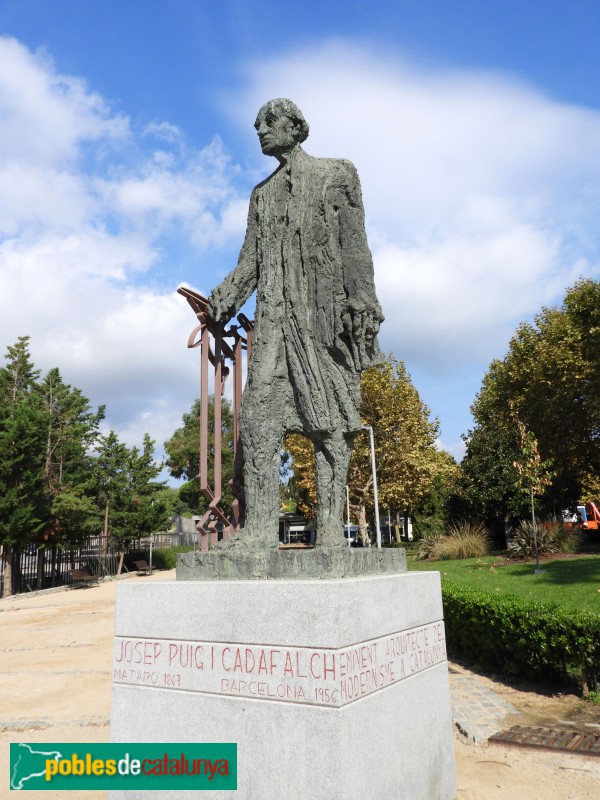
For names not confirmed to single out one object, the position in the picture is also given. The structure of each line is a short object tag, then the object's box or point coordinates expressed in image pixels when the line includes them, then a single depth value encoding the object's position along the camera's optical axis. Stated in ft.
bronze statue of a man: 13.38
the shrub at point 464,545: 69.26
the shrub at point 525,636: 23.08
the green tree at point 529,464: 57.77
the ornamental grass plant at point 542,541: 63.10
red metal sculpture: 14.87
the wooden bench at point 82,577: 74.71
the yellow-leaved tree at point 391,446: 87.40
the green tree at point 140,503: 83.20
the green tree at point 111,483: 83.25
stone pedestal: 9.66
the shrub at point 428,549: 71.72
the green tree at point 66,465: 67.26
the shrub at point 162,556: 93.48
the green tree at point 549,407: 76.74
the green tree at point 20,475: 59.98
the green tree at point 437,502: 85.97
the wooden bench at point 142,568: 88.48
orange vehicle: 75.81
